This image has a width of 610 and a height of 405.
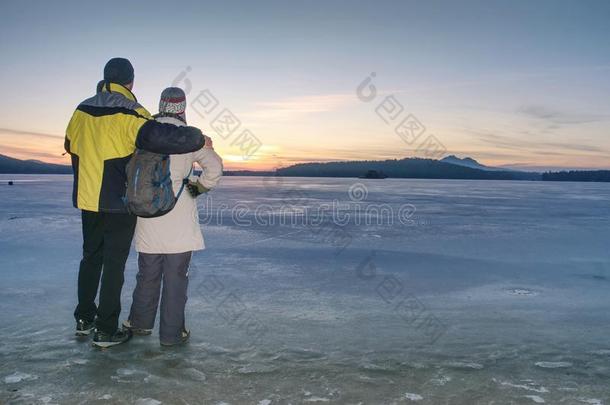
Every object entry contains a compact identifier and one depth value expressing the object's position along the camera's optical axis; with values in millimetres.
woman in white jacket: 3689
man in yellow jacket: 3479
